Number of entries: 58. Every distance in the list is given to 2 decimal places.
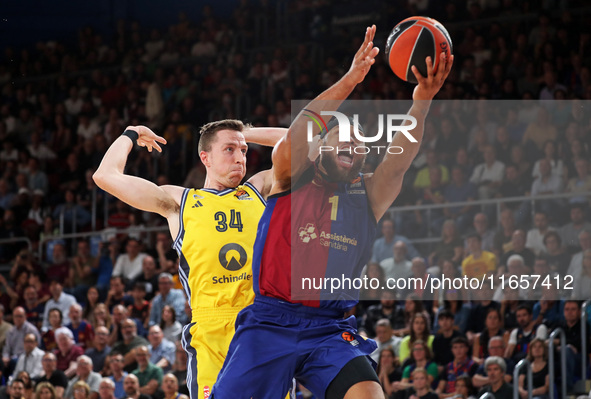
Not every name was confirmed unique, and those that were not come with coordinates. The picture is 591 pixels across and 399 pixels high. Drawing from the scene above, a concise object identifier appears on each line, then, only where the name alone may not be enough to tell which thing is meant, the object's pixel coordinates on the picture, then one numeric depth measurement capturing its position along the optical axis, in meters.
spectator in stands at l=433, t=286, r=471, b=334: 9.74
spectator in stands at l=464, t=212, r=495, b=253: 10.40
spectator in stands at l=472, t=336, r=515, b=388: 8.86
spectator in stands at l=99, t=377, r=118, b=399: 10.27
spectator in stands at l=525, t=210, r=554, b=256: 9.99
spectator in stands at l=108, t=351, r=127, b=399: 10.82
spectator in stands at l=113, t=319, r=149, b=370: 11.24
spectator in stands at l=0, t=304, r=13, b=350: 12.76
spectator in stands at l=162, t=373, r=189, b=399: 9.93
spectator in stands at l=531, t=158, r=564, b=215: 10.49
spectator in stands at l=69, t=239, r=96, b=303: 13.73
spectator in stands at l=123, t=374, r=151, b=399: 10.21
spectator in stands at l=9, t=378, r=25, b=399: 11.19
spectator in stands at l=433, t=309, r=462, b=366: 9.42
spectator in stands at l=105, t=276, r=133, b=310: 12.62
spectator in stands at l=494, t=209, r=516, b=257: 10.18
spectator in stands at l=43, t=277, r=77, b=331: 13.02
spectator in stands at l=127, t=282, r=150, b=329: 12.23
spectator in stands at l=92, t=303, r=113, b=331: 12.20
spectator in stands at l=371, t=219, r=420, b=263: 11.14
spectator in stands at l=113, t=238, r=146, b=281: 13.20
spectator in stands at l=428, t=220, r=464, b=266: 10.67
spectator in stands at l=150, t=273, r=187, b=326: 11.80
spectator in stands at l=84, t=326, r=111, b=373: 11.73
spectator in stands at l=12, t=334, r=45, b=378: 11.90
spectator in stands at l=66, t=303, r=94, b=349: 12.30
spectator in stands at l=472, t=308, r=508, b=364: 9.32
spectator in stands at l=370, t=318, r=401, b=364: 9.87
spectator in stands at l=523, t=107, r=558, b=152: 11.04
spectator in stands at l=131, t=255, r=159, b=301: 12.56
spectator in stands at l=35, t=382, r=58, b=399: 10.75
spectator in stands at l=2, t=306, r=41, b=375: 12.54
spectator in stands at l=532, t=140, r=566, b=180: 10.60
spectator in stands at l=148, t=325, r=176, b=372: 11.06
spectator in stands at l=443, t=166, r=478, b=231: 11.09
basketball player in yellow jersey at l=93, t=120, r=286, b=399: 5.47
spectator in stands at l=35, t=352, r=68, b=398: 11.27
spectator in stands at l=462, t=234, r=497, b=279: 10.05
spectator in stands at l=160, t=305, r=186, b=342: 11.37
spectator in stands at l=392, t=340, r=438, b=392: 9.30
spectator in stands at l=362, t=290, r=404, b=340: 10.23
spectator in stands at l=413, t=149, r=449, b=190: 11.66
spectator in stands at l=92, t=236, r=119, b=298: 13.79
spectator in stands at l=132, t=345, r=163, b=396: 10.50
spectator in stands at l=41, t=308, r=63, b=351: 12.41
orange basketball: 4.93
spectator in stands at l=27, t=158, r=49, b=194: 16.19
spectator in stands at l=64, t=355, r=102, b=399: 10.90
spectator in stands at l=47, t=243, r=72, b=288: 14.28
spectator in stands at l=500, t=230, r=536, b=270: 9.79
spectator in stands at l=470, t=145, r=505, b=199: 11.08
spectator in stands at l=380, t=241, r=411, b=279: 10.62
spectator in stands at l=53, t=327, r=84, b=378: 11.90
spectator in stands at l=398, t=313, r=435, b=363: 9.62
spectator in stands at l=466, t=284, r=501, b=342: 9.59
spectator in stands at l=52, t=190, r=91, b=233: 15.22
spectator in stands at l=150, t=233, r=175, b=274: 12.74
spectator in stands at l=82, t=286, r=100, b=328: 12.93
